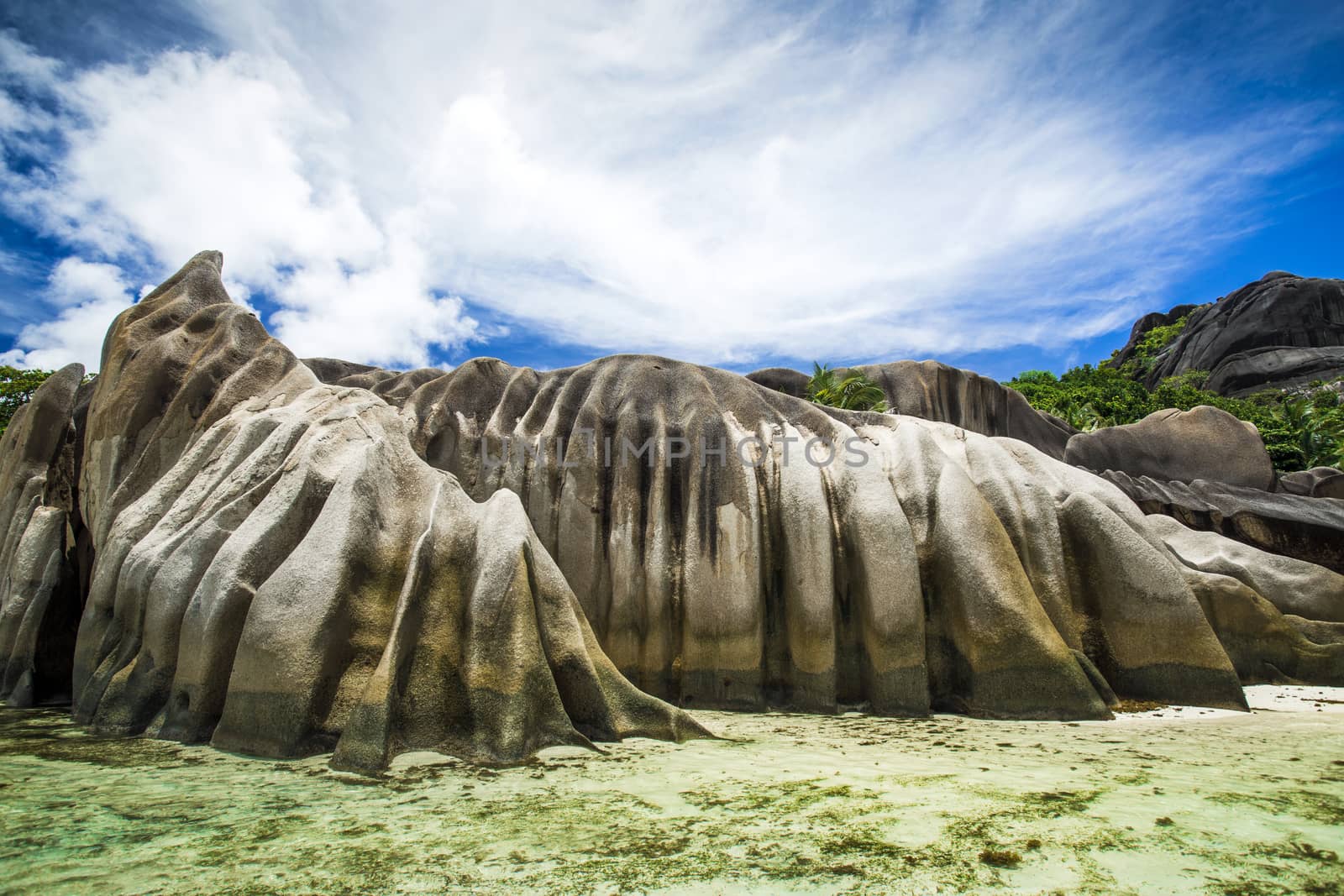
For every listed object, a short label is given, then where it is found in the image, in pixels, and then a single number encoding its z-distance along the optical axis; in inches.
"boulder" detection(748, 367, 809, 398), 685.3
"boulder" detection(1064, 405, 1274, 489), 514.0
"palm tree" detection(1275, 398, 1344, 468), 732.7
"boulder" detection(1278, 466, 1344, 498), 534.3
